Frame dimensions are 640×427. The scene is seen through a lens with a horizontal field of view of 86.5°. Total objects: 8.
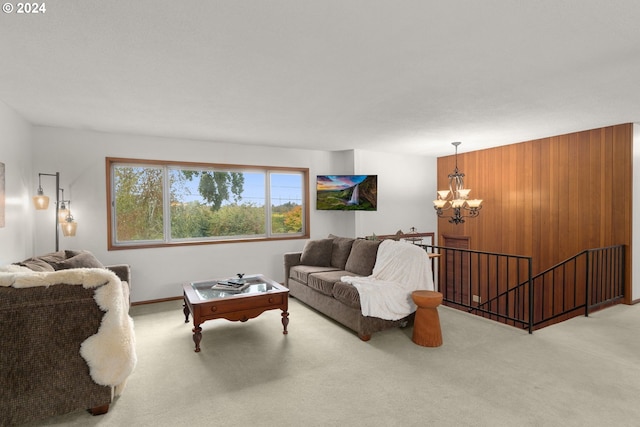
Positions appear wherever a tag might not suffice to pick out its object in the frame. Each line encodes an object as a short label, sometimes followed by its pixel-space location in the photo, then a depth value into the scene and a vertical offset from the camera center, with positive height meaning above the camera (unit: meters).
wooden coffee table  3.18 -0.90
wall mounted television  5.91 +0.30
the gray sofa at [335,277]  3.51 -0.84
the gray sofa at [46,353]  1.98 -0.84
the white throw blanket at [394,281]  3.44 -0.79
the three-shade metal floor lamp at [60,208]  3.70 +0.04
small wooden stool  3.25 -1.09
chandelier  5.21 +0.10
